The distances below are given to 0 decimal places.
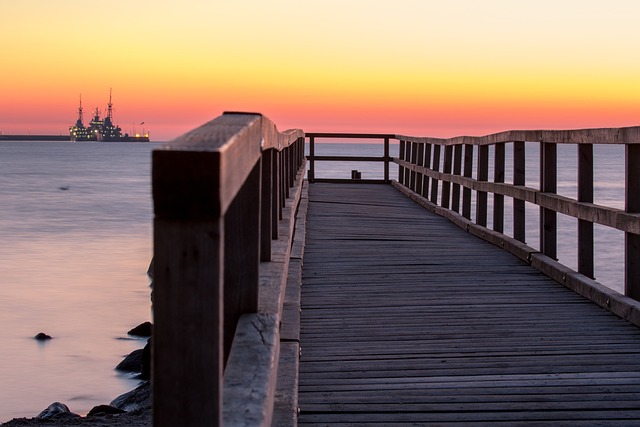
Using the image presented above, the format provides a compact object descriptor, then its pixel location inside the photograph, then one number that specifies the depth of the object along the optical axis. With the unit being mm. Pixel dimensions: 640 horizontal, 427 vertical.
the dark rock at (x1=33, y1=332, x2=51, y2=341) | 14883
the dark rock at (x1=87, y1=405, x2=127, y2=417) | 9094
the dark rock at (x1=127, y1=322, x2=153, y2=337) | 14922
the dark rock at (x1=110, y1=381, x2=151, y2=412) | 8973
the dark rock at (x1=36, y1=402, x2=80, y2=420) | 8750
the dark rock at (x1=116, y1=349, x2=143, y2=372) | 12203
